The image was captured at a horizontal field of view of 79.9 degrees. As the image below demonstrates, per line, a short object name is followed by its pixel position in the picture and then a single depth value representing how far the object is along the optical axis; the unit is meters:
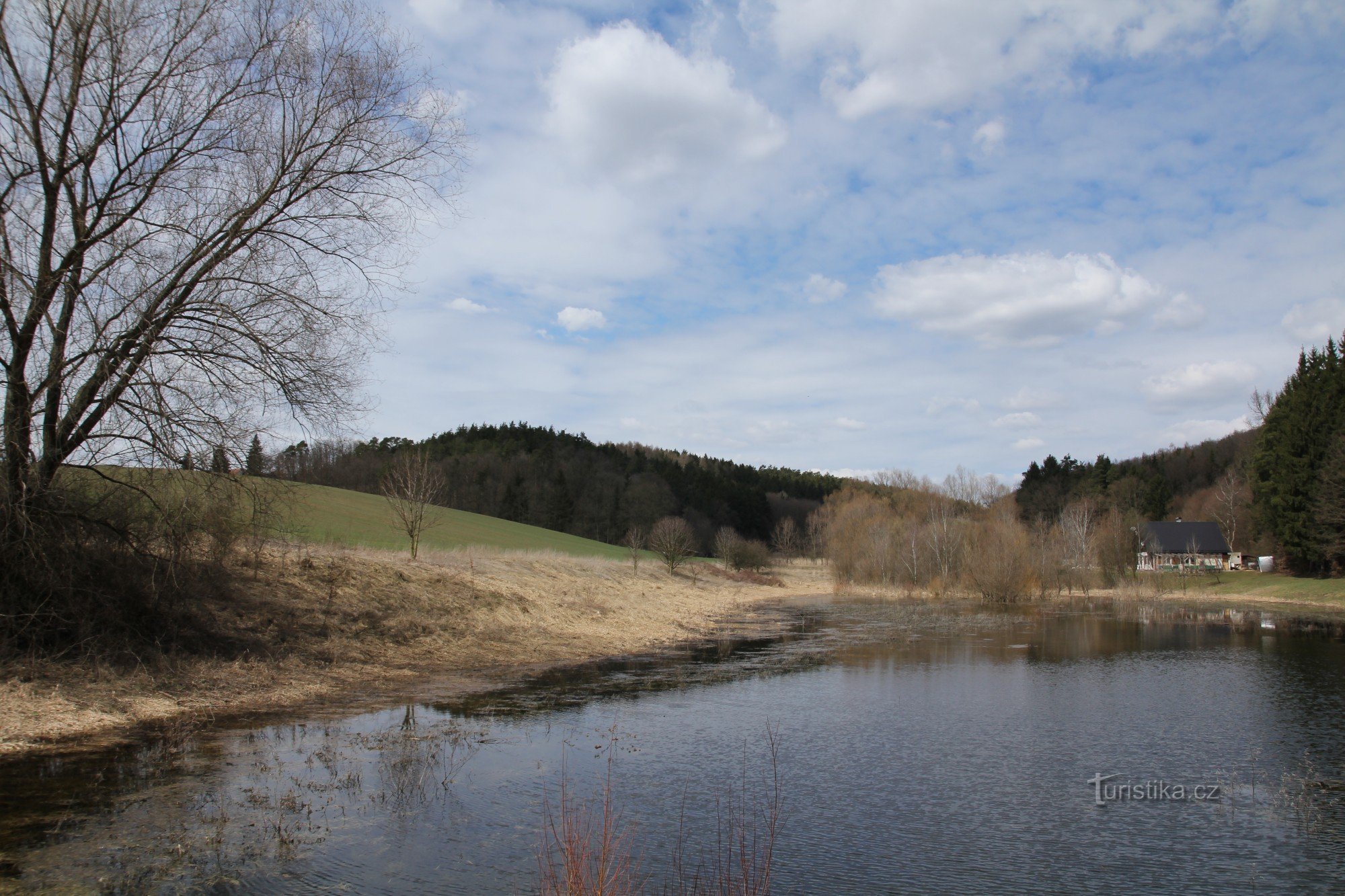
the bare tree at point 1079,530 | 55.47
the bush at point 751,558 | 72.38
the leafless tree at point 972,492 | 76.19
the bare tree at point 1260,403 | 67.48
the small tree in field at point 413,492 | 29.47
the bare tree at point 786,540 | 96.94
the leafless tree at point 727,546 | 72.69
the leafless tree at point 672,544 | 56.12
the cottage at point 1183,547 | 68.38
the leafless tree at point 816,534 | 86.00
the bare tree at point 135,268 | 11.65
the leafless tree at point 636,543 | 49.33
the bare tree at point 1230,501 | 69.56
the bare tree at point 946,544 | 49.75
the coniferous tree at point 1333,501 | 41.81
